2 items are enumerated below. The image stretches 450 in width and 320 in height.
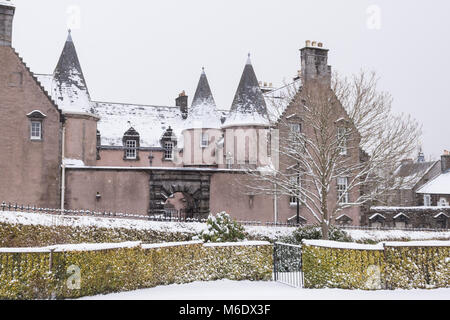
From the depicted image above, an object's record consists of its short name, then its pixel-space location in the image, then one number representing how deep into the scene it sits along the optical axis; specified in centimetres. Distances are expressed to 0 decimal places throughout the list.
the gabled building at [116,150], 2917
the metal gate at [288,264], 1642
